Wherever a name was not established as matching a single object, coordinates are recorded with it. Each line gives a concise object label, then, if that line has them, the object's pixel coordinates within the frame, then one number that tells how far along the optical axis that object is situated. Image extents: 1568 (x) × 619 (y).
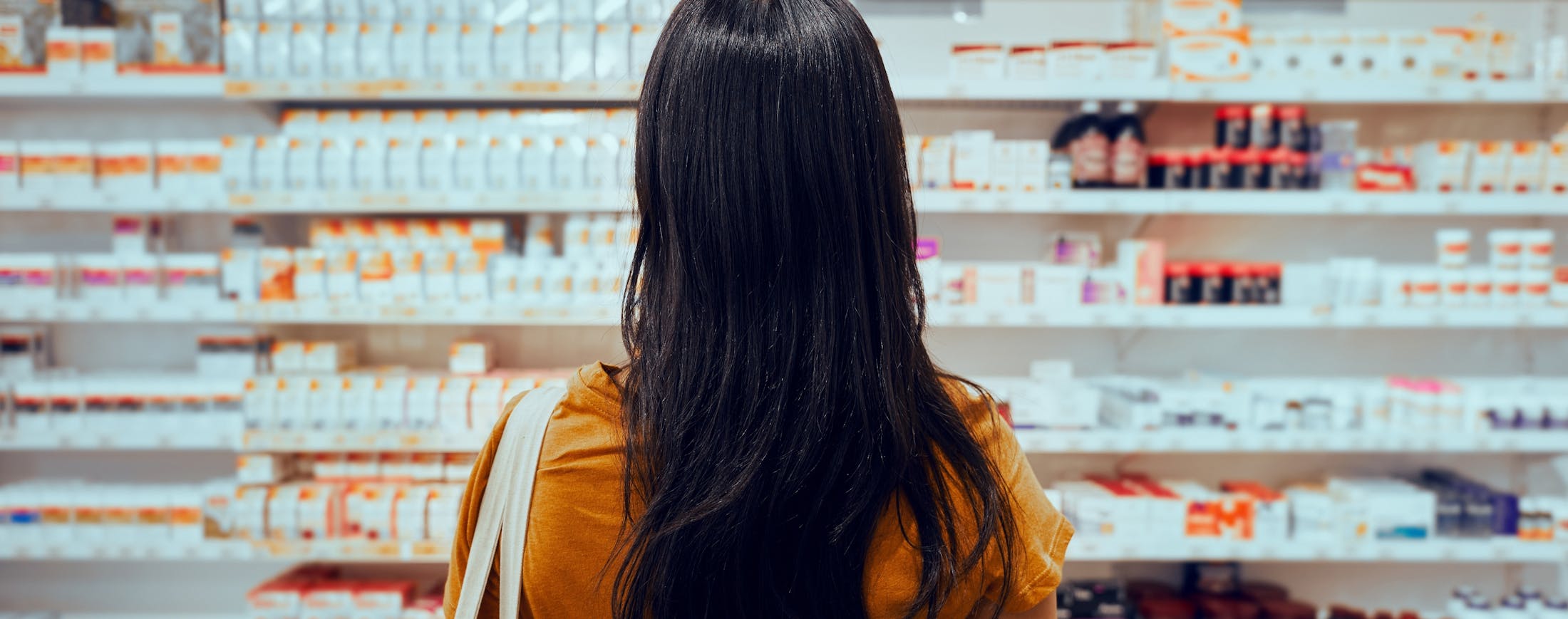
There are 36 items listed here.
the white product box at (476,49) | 2.65
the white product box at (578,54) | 2.65
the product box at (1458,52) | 2.70
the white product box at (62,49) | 2.71
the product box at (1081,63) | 2.69
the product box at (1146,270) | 2.71
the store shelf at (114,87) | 2.68
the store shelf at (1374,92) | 2.65
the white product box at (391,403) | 2.69
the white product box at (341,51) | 2.65
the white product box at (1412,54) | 2.70
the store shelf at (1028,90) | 2.64
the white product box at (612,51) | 2.65
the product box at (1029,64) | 2.70
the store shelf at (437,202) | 2.61
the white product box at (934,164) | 2.67
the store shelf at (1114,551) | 2.68
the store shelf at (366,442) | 2.66
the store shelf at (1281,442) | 2.68
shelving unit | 2.69
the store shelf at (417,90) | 2.62
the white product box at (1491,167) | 2.74
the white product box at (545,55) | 2.64
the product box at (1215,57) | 2.66
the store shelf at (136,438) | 2.72
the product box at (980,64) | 2.70
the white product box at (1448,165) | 2.75
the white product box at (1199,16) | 2.71
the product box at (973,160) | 2.66
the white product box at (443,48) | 2.65
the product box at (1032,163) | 2.68
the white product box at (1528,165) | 2.73
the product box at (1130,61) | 2.69
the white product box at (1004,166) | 2.68
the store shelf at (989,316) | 2.63
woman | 0.80
